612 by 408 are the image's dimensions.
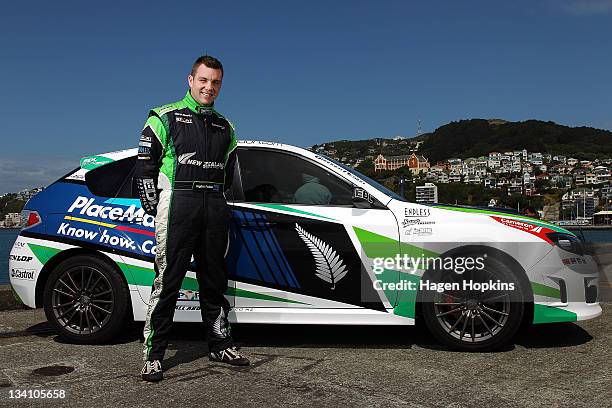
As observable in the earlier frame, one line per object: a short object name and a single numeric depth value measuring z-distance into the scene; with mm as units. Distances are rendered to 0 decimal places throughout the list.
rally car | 4238
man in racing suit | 3703
